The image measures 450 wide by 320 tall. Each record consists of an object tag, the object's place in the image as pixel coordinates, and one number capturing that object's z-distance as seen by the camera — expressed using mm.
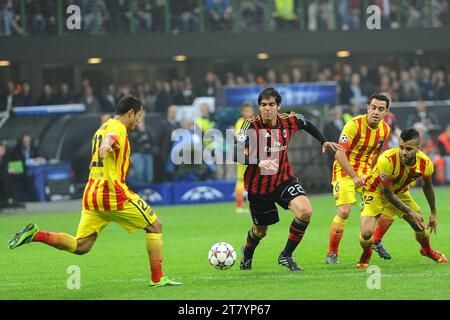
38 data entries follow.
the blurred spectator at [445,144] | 26406
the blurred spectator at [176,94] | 28969
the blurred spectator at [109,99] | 28359
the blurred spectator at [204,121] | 24250
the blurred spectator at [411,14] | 32438
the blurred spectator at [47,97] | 28562
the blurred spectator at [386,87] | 28888
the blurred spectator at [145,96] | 29109
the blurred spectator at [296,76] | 29072
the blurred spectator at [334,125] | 23891
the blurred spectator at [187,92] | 28983
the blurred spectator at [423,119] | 26516
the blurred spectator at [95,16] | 30281
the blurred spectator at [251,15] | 31875
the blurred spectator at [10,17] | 30062
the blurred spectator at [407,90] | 29766
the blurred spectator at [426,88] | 29938
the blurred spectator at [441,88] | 30062
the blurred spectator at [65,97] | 28875
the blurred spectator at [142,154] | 24750
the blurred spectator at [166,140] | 24688
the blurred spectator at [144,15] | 31266
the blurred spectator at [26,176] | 24141
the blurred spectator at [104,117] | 22445
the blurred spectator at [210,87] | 29297
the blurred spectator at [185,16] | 31406
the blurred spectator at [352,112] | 25047
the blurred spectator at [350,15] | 31891
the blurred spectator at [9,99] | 27897
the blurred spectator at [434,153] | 26453
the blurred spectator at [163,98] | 28672
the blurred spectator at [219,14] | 31531
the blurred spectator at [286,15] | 31578
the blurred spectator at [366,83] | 29578
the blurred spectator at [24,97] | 28219
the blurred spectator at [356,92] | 28984
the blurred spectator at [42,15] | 30391
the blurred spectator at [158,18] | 31469
